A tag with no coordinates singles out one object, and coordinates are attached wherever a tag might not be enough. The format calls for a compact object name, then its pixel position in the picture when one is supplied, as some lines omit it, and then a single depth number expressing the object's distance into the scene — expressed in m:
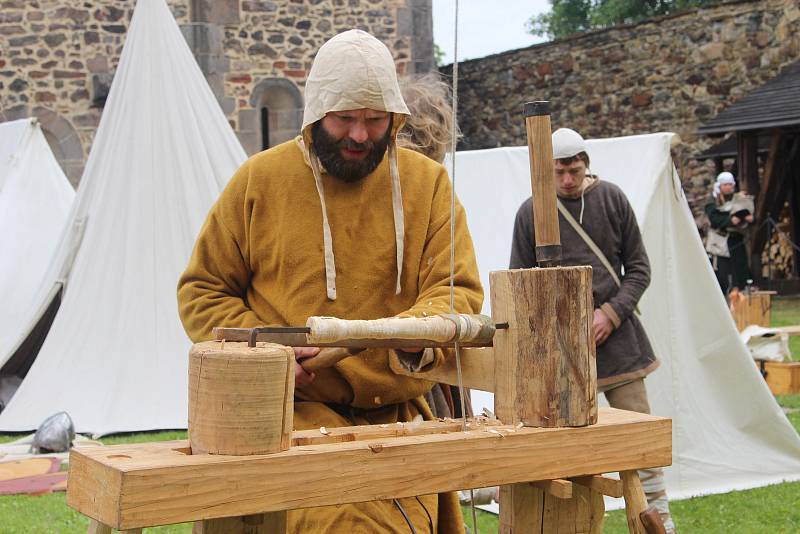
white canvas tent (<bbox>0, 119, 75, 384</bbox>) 8.25
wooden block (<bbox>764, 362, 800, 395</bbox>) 7.54
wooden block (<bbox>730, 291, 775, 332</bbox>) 10.05
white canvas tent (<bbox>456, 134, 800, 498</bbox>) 5.27
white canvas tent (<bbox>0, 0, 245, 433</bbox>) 6.99
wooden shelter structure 13.33
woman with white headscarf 12.20
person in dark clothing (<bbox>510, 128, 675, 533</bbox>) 4.21
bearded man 2.45
